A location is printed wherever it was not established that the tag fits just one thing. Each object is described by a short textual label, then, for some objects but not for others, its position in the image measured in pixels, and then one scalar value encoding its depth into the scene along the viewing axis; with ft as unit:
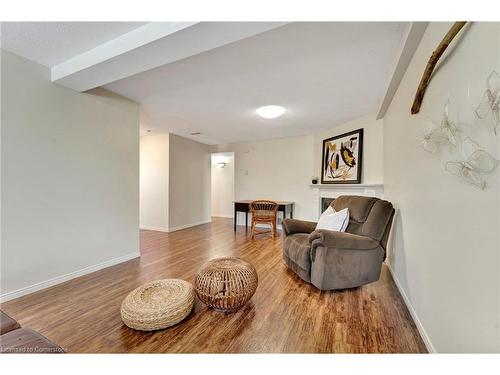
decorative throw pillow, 7.88
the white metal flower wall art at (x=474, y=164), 2.68
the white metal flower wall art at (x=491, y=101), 2.47
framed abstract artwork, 11.96
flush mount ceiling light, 10.12
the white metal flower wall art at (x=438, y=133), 3.51
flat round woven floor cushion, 4.83
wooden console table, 15.61
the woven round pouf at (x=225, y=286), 5.48
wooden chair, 14.05
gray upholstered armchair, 6.64
